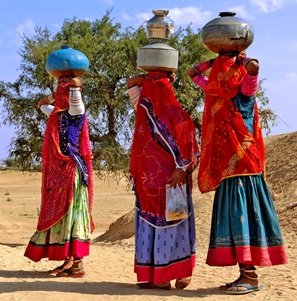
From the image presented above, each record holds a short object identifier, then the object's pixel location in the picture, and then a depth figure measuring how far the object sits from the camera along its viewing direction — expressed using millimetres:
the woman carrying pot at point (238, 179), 5719
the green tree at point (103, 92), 14344
